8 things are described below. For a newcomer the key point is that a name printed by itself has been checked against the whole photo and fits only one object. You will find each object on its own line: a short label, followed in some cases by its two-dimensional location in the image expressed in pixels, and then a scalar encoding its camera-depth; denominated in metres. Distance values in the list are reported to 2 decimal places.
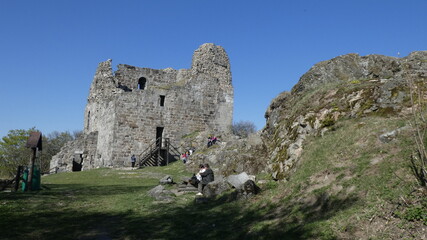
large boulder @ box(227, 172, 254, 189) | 9.89
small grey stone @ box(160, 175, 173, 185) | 14.38
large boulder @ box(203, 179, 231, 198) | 10.47
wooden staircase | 26.95
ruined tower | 26.88
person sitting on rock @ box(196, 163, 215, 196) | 12.00
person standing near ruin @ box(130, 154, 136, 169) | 26.15
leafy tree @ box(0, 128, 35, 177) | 42.32
